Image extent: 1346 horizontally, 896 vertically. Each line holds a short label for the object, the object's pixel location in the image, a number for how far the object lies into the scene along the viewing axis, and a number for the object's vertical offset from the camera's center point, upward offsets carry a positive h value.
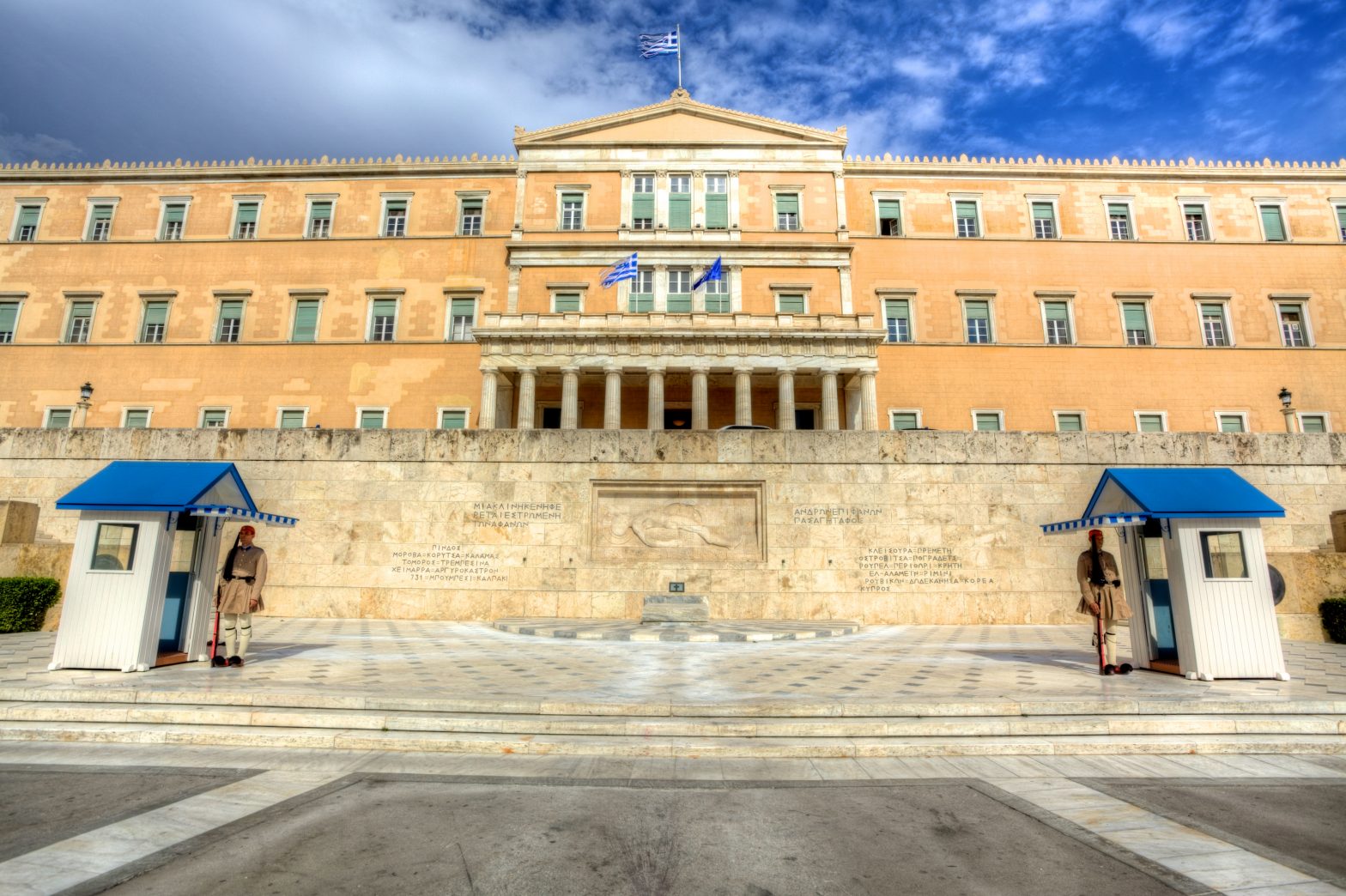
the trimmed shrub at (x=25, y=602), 12.88 -0.61
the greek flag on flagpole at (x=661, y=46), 38.31 +28.97
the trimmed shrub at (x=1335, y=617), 12.84 -0.54
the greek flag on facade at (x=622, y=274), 32.56 +14.14
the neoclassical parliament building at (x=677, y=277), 36.22 +16.16
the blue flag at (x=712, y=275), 32.62 +14.30
